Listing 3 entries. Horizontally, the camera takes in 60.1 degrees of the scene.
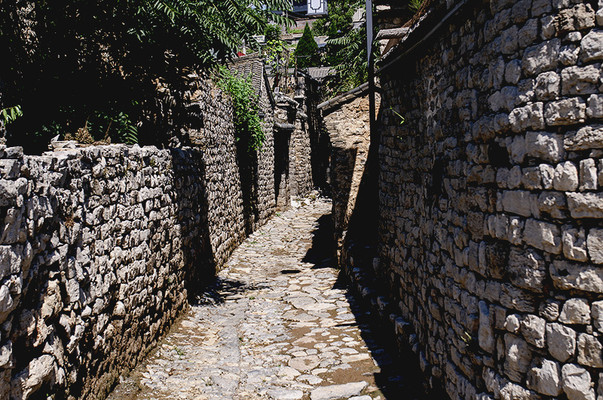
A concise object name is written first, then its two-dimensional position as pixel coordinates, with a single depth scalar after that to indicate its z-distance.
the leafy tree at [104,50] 6.69
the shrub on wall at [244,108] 12.00
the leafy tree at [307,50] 34.53
